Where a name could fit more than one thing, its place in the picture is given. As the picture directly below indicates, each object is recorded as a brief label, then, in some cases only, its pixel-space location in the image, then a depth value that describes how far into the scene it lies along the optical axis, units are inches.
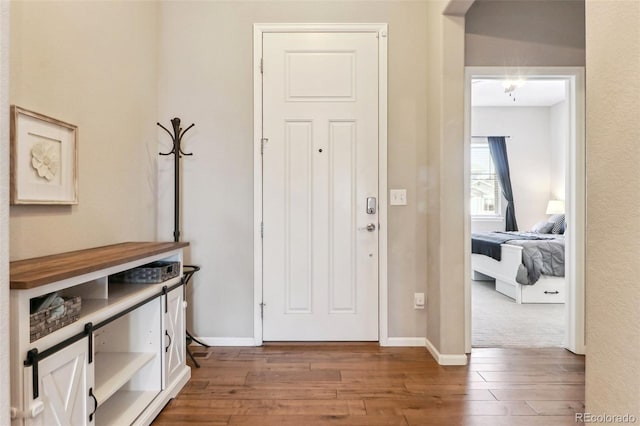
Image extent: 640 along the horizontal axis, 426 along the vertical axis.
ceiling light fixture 186.0
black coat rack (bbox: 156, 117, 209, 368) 94.3
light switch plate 105.2
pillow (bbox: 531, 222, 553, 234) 218.5
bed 153.9
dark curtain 257.1
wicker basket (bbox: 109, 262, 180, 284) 73.1
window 266.4
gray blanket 152.9
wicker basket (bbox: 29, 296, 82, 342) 42.5
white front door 105.4
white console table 40.6
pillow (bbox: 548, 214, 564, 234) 214.2
